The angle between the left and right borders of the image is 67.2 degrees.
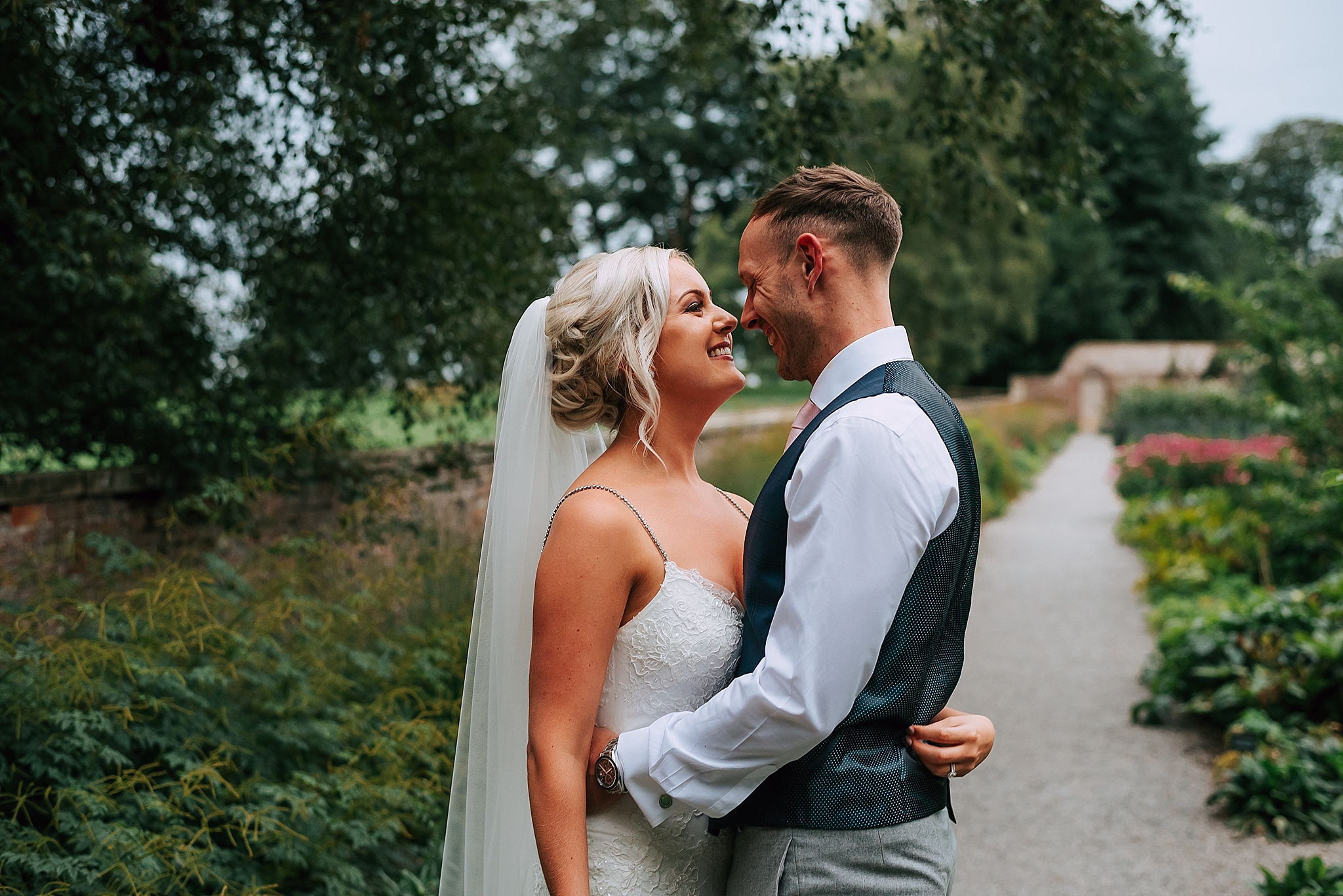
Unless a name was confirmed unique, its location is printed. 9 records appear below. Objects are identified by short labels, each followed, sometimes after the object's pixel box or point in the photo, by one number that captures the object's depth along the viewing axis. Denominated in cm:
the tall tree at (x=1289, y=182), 6650
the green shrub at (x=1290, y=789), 471
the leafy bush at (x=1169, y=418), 2512
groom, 158
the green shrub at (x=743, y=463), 813
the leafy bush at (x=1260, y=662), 555
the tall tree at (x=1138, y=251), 5191
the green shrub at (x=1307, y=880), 377
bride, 184
